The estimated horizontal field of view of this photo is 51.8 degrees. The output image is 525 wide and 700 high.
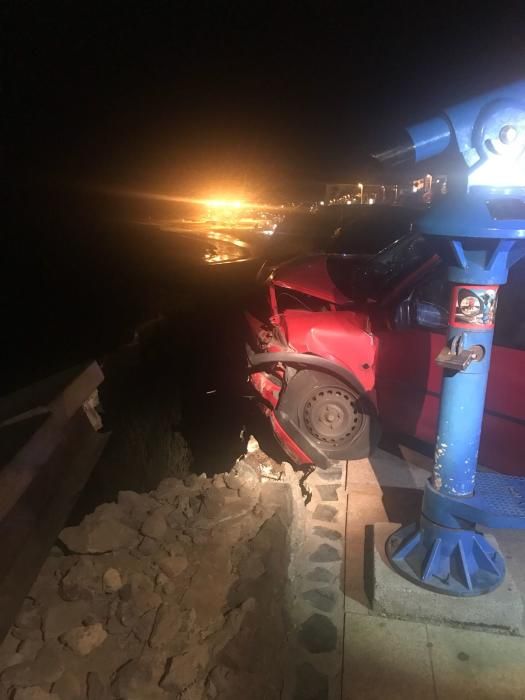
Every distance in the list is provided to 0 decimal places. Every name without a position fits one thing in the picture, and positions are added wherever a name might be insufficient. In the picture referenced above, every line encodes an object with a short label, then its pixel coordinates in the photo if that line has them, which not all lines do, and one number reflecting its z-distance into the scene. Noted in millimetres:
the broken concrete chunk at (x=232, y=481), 3791
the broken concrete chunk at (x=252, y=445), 4977
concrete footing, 2744
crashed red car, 3828
